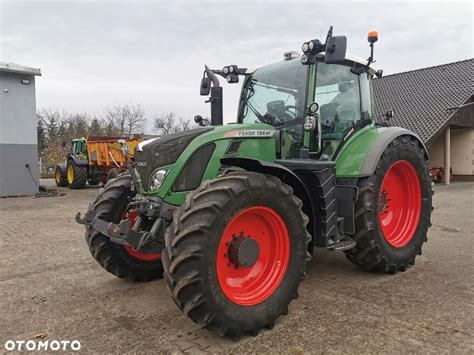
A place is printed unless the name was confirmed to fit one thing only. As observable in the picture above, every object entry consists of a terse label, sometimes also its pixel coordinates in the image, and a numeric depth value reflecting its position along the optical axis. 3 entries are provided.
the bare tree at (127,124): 47.06
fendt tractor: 2.80
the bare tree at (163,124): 46.72
